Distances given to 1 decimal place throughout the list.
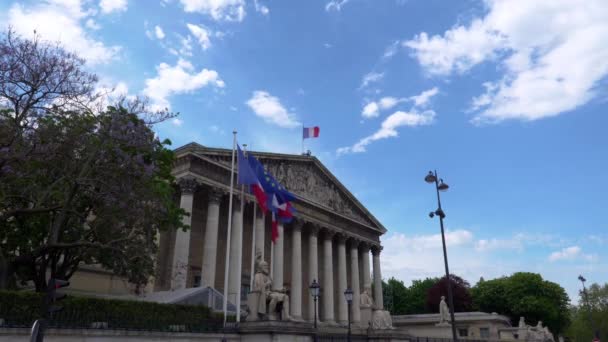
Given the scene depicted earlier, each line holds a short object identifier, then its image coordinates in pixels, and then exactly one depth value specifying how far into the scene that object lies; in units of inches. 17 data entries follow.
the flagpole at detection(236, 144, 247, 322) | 779.1
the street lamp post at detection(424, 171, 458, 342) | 816.3
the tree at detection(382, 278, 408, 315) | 3134.8
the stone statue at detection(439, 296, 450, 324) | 1719.0
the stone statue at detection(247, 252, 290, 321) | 707.4
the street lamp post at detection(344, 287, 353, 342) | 862.5
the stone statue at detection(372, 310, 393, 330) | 905.8
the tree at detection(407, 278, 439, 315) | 3142.2
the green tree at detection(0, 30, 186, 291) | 618.5
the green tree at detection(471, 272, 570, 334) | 2596.0
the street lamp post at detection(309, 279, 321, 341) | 847.1
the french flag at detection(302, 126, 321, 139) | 1754.4
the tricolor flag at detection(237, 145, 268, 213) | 863.7
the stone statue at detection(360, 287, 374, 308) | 945.5
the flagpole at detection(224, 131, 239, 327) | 761.3
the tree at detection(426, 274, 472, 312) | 2770.7
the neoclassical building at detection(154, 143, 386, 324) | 1300.4
